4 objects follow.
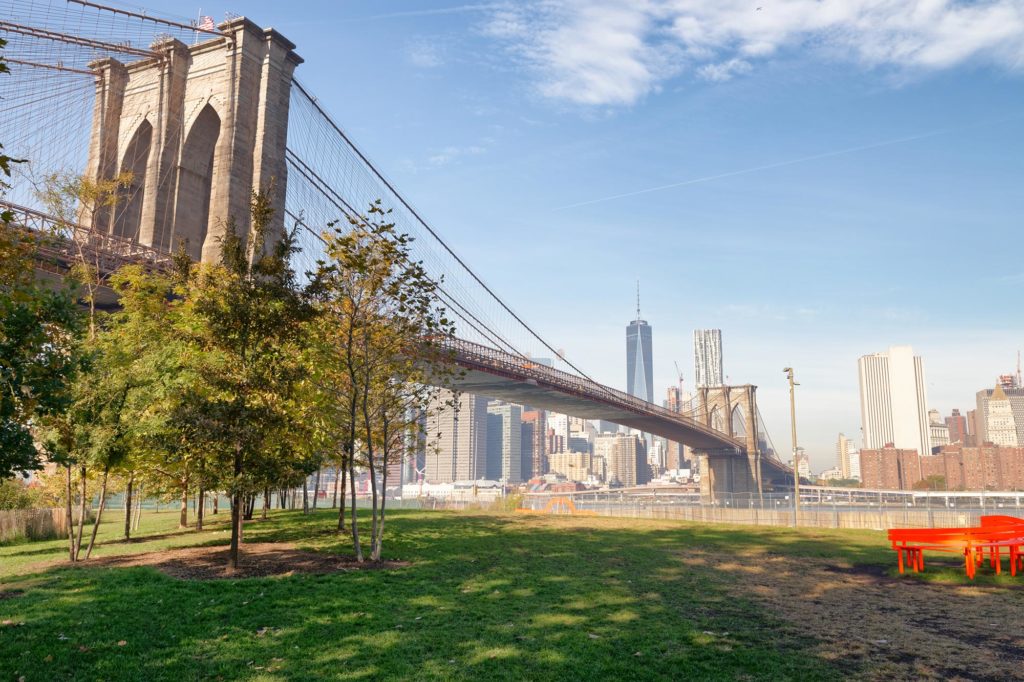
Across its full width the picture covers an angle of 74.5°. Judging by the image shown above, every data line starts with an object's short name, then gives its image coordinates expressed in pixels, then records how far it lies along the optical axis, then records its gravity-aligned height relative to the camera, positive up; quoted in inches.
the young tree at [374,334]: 661.9 +119.0
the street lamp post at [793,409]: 1463.6 +92.9
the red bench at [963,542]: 594.5 -79.9
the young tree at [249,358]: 608.7 +85.3
